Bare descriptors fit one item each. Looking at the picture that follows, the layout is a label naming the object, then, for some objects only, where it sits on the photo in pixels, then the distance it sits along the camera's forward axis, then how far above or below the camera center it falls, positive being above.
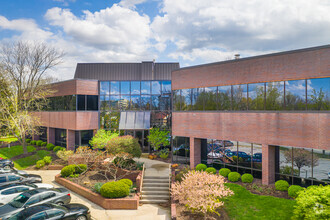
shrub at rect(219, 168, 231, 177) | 18.94 -5.00
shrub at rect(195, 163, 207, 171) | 20.38 -4.92
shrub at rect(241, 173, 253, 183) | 17.55 -5.11
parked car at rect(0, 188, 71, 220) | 13.30 -5.50
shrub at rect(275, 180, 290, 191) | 15.81 -5.13
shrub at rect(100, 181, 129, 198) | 15.70 -5.40
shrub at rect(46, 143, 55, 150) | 33.05 -4.92
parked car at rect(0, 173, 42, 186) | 18.39 -5.53
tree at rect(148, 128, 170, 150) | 27.92 -3.34
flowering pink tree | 12.51 -4.57
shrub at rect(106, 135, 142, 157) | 20.42 -3.10
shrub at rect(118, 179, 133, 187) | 17.18 -5.32
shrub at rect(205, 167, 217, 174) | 19.61 -4.99
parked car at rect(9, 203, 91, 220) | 11.64 -5.32
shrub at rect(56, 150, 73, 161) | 25.43 -4.85
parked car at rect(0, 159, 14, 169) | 24.51 -5.60
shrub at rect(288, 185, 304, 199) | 14.90 -5.16
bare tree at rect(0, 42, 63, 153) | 30.39 +3.84
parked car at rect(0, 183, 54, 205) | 15.29 -5.43
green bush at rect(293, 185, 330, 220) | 10.53 -4.49
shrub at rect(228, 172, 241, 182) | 18.06 -5.15
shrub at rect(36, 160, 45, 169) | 25.34 -5.74
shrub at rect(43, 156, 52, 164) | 25.94 -5.42
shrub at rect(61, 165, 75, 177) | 20.58 -5.31
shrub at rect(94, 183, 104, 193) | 16.78 -5.51
